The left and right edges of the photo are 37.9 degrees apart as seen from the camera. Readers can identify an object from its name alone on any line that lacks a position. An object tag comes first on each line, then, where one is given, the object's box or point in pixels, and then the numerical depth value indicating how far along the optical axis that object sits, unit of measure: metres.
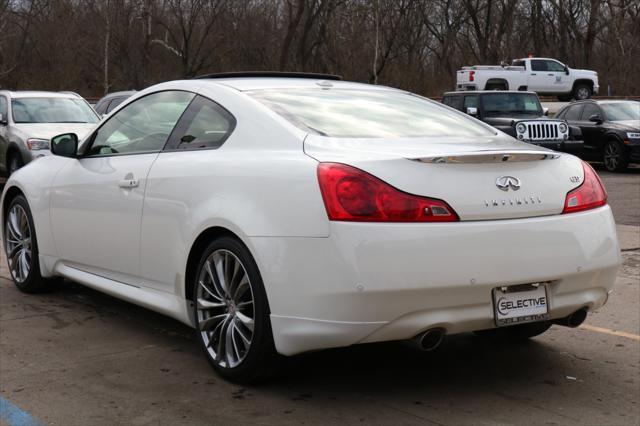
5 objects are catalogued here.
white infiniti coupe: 4.04
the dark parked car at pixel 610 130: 19.39
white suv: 14.53
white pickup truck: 37.59
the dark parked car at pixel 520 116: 18.42
